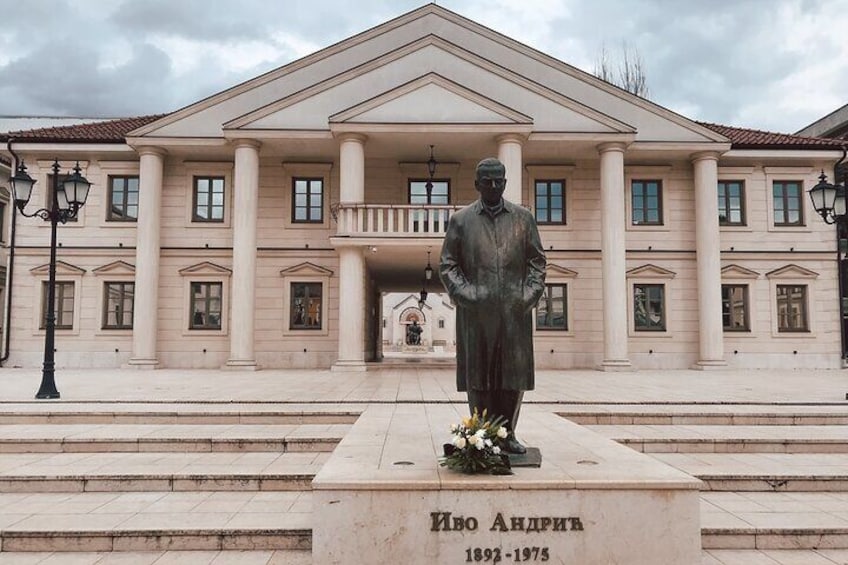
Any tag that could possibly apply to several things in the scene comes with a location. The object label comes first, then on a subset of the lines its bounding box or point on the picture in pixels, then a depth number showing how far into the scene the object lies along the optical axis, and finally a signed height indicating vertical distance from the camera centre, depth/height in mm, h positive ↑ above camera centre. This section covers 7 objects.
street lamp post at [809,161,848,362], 12734 +2634
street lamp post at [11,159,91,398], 12188 +2416
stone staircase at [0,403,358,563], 5328 -1709
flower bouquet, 4863 -988
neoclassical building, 20609 +3674
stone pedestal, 4578 -1457
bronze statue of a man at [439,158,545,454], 5156 +278
